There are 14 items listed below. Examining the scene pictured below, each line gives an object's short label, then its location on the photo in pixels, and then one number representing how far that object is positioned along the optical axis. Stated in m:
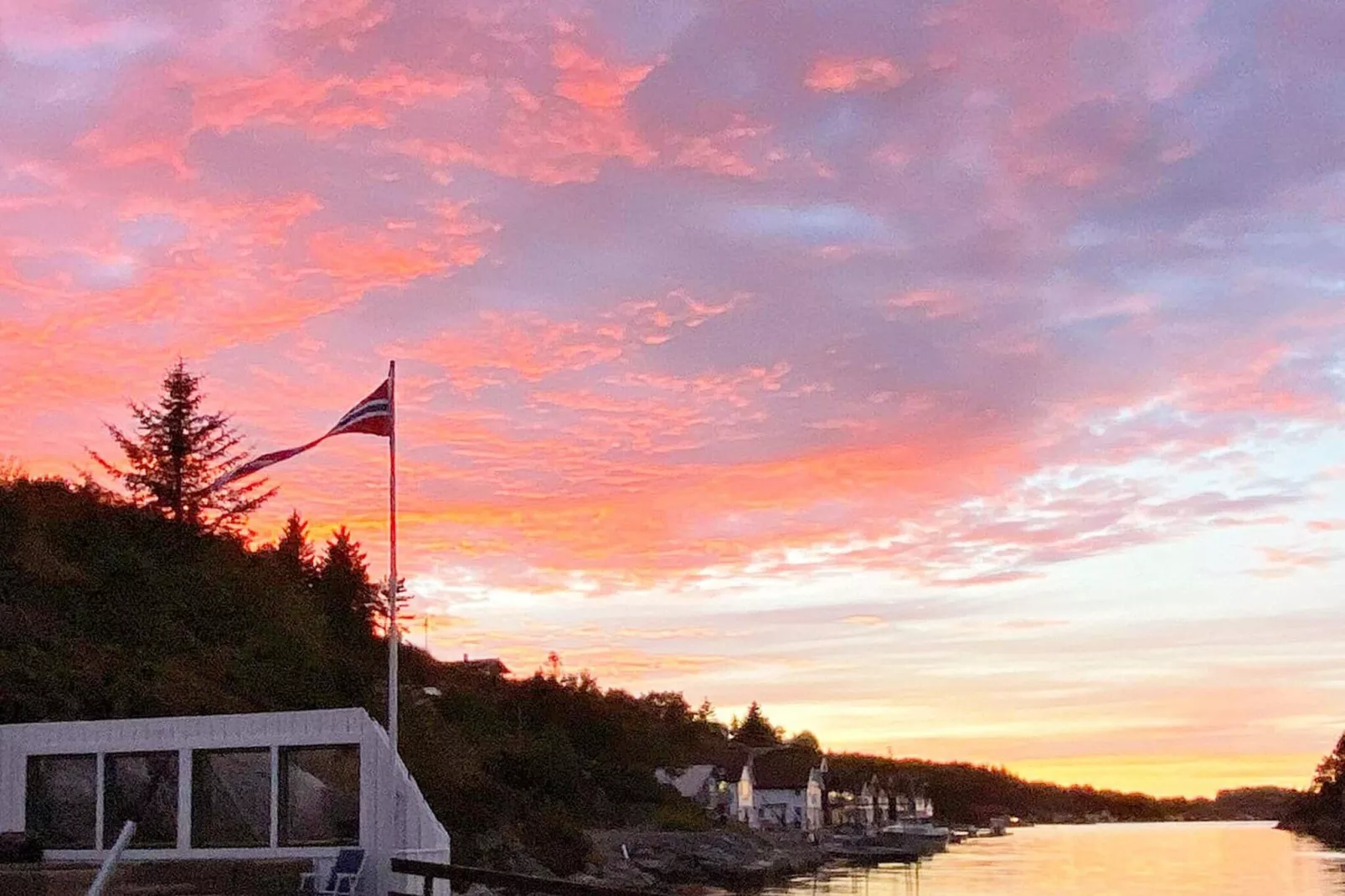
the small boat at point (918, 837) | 136.50
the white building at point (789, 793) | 145.75
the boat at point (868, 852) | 122.00
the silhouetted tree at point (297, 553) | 75.82
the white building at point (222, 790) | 23.81
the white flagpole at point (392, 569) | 23.30
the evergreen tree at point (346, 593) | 72.00
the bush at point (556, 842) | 63.06
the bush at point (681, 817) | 97.79
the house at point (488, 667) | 111.93
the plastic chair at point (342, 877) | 22.62
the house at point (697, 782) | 121.94
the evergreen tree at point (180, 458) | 63.44
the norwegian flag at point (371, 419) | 24.42
